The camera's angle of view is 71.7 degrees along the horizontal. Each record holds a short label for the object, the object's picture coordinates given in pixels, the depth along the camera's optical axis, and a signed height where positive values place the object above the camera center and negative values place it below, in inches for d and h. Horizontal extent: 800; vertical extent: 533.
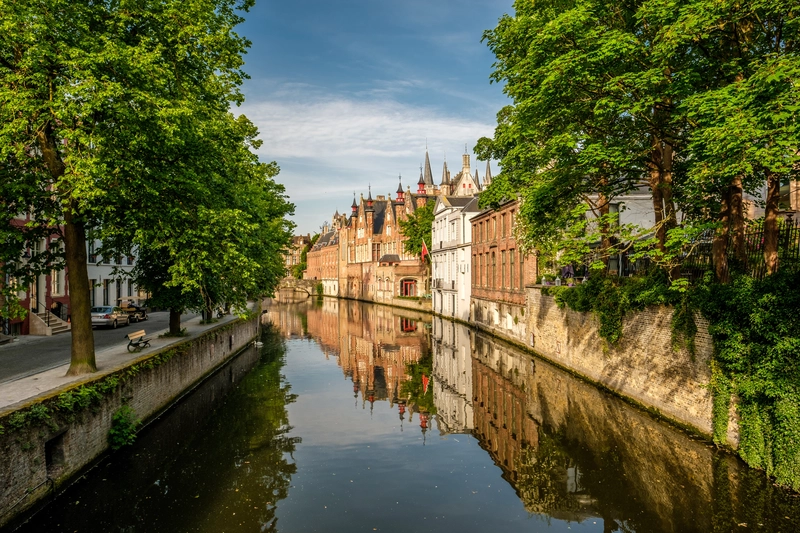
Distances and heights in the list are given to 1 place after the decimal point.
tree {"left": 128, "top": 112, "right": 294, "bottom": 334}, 539.2 +51.1
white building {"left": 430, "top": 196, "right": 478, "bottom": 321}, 1870.1 +63.8
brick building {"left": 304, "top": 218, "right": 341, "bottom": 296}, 4365.2 +125.4
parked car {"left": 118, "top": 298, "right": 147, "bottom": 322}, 1292.6 -80.8
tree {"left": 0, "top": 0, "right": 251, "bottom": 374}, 445.1 +148.7
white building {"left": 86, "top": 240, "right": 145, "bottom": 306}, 1384.1 -22.9
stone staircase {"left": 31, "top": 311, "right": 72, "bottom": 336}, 981.8 -85.5
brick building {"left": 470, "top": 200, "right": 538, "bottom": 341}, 1309.1 -1.7
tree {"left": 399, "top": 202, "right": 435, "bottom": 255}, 2502.5 +206.9
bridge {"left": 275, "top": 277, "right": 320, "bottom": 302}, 4456.2 -98.0
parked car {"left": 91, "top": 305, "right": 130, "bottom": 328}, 1131.3 -79.1
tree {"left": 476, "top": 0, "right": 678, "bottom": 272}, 526.7 +173.0
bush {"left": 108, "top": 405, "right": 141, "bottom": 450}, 516.4 -143.4
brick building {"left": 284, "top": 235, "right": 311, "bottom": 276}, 6628.9 +333.2
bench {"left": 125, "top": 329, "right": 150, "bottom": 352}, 720.3 -85.9
